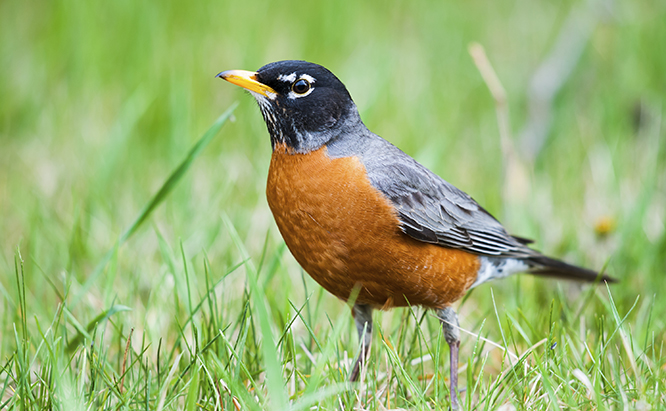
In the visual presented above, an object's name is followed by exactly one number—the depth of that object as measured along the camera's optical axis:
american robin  5.61
